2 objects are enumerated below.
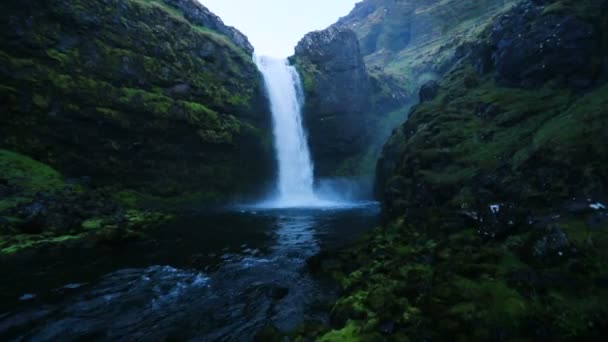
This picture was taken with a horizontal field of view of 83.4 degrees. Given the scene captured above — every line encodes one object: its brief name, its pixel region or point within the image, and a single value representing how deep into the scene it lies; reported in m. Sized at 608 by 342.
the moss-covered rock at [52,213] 20.14
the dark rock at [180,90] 39.08
